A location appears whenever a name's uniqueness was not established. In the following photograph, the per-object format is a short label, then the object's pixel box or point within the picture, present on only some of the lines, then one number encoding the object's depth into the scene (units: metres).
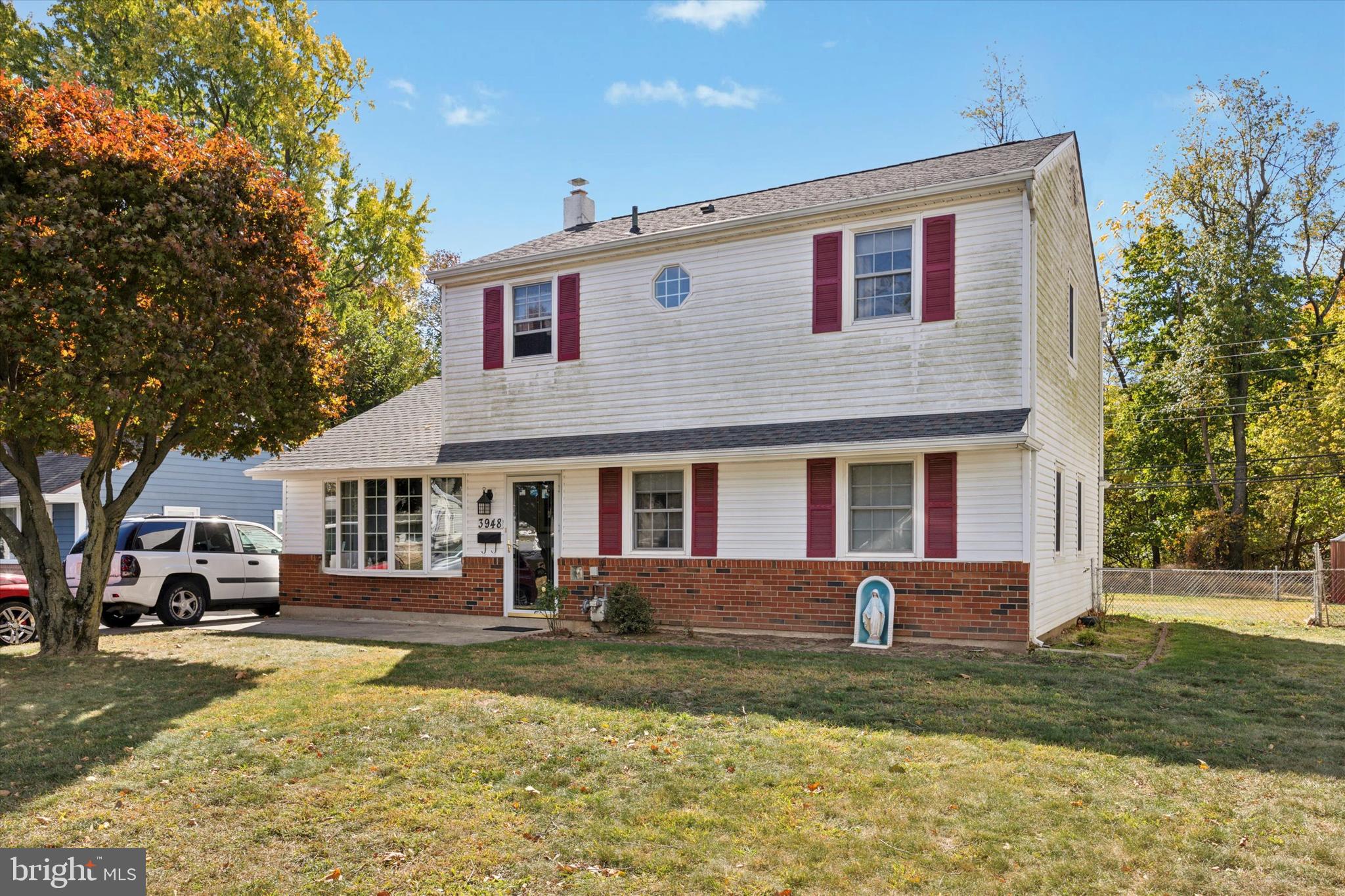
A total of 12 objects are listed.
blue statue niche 11.07
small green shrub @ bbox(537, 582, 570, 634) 13.27
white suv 14.23
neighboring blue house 20.20
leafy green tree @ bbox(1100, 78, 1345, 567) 27.88
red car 12.15
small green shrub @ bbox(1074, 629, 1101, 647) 11.80
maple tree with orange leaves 9.22
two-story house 11.10
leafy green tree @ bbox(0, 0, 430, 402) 22.66
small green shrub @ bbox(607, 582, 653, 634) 12.59
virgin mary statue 11.06
